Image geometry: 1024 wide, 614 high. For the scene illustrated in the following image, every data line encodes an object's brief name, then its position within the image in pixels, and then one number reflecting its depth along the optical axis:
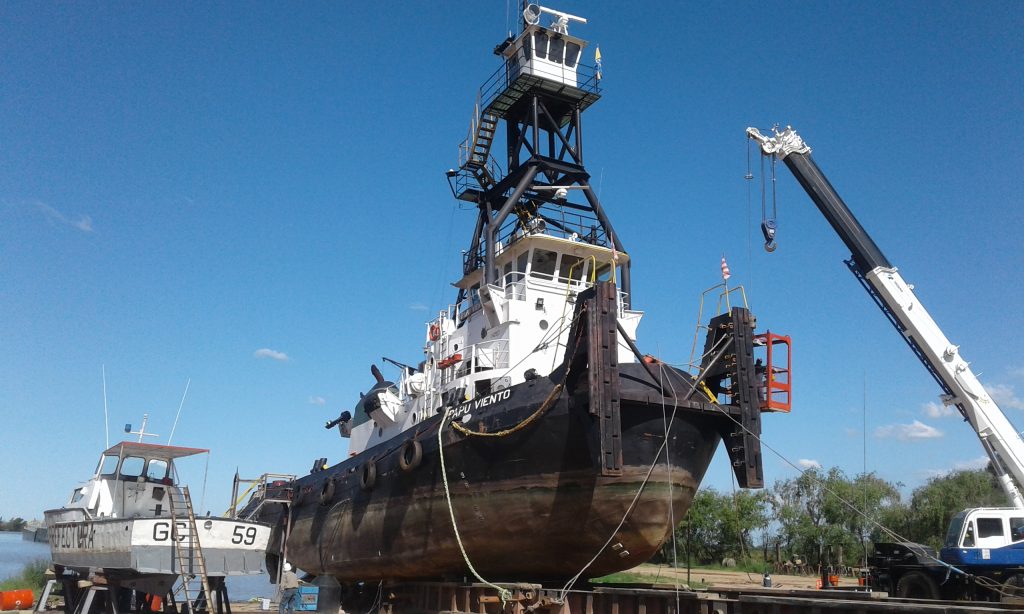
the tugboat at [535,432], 13.16
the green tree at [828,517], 41.94
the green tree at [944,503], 38.62
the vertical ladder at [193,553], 14.68
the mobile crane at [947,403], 15.61
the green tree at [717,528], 48.38
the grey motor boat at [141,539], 14.93
